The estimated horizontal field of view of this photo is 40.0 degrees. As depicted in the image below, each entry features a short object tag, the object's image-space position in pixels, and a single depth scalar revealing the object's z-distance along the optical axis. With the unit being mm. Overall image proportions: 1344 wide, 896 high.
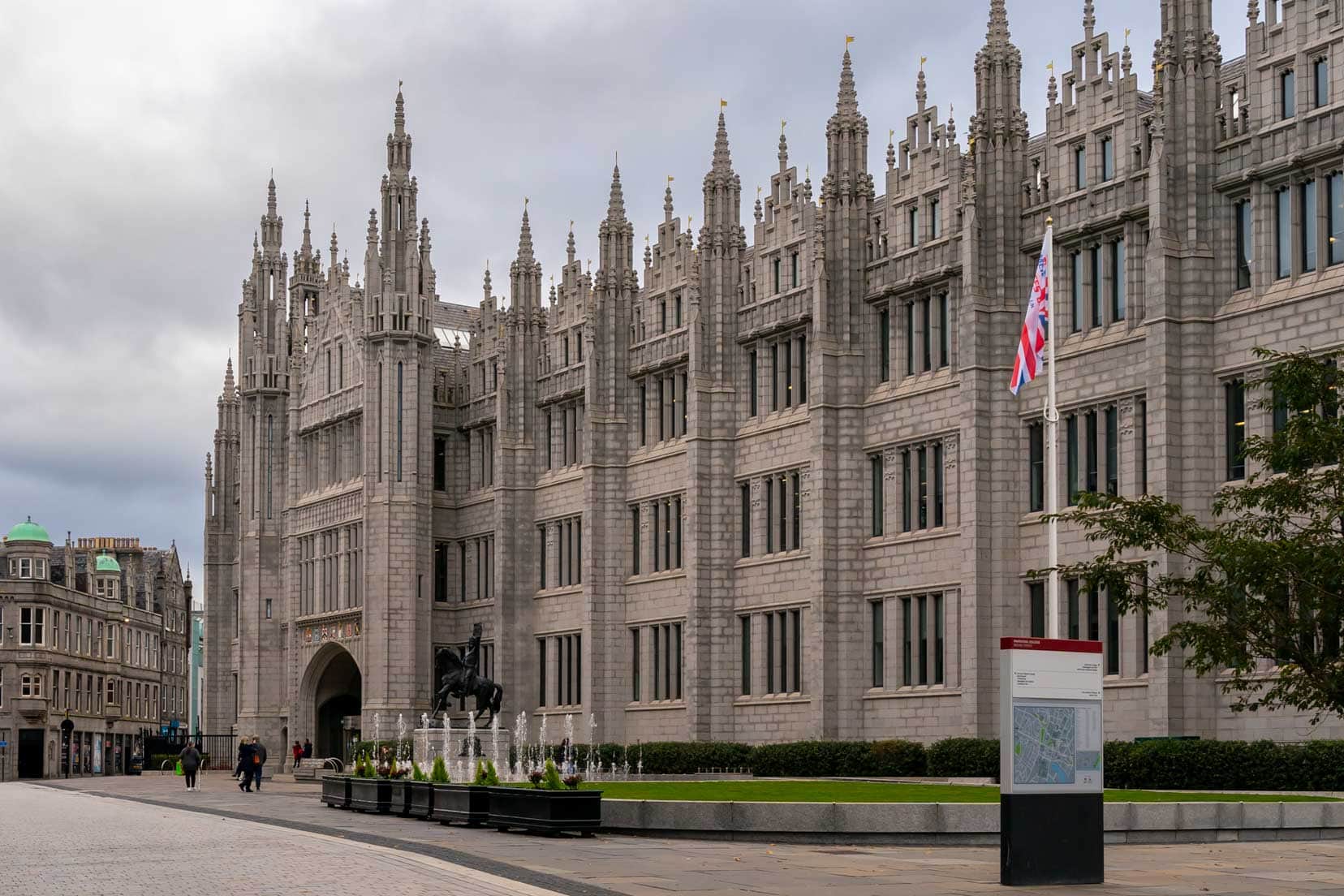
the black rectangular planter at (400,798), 35781
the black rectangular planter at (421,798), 34219
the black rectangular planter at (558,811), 28406
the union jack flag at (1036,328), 32531
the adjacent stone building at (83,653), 112312
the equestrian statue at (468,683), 60344
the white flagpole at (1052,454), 28578
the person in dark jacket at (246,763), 55656
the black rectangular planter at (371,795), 37219
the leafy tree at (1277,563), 23281
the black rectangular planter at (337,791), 40125
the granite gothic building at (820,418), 42875
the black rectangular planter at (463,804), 31531
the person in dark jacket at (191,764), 59219
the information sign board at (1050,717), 21094
